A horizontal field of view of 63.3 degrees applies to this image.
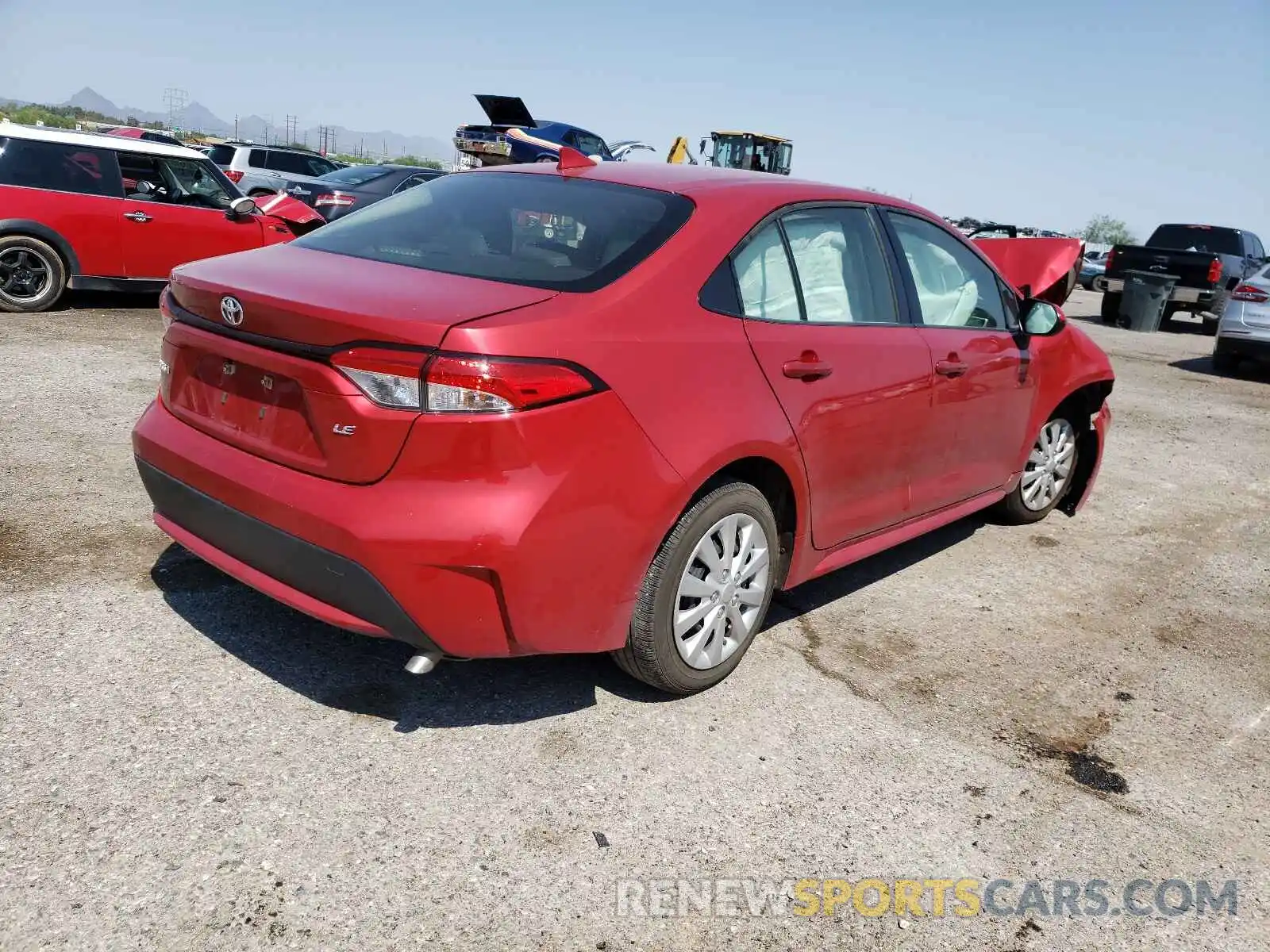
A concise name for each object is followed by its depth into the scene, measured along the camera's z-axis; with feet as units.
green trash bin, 55.31
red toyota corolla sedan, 8.50
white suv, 61.93
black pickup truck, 55.72
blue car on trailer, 71.97
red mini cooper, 28.12
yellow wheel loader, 100.89
